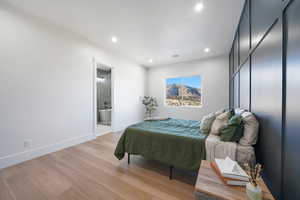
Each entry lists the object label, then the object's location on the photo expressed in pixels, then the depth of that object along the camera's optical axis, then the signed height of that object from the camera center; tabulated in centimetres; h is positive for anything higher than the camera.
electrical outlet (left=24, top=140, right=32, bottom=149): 215 -84
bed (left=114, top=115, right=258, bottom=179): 138 -65
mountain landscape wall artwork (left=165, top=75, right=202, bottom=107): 472 +35
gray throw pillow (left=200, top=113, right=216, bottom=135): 188 -40
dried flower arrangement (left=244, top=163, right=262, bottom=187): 75 -52
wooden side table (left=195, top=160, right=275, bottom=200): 78 -65
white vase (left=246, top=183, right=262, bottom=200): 71 -58
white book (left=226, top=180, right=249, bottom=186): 88 -63
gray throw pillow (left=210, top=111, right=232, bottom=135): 171 -36
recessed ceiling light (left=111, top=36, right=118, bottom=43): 301 +161
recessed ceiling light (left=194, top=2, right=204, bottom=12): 193 +159
